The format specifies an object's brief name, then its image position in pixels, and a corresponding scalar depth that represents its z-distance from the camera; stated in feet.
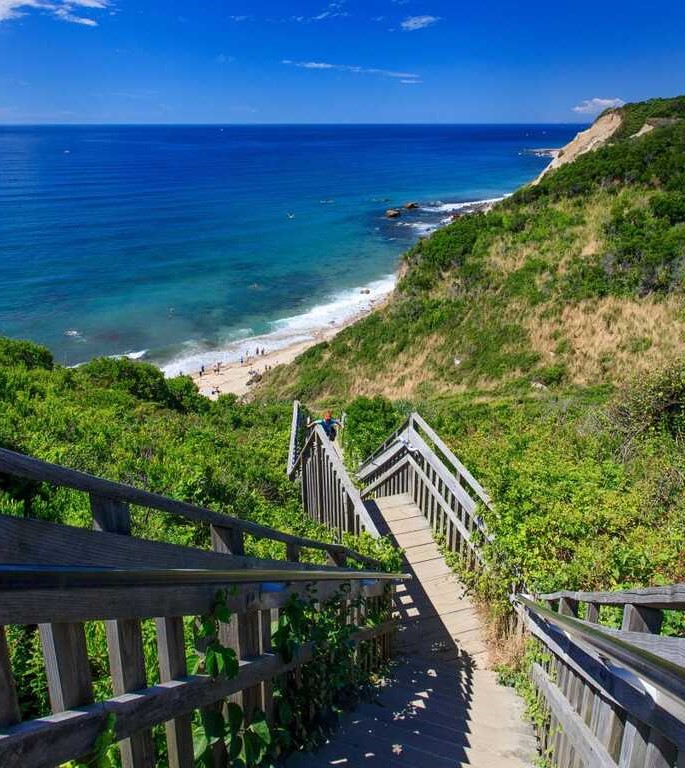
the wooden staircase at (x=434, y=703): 11.43
